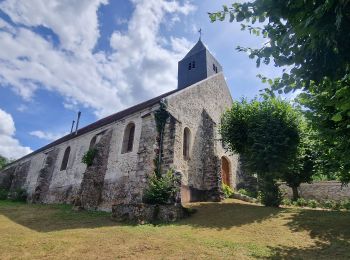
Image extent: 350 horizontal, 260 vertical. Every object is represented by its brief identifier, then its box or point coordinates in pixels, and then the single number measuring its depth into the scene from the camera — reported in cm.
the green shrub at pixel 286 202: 1729
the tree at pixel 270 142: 1426
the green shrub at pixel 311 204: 1635
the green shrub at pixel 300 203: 1720
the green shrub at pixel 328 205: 1658
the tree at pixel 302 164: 1504
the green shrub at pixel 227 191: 1813
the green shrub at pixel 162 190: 1272
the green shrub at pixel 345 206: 1546
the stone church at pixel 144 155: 1516
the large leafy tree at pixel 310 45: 450
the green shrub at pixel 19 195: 2461
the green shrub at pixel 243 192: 1985
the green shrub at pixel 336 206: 1607
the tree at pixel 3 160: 6254
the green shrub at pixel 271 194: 1449
